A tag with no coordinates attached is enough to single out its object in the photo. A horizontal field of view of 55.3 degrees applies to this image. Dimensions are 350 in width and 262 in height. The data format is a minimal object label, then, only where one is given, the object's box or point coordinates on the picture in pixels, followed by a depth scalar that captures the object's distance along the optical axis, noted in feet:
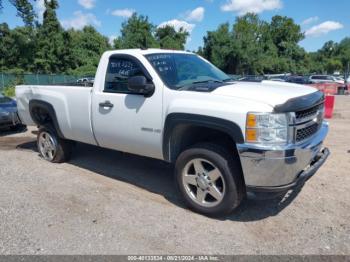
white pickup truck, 11.40
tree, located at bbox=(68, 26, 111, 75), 153.79
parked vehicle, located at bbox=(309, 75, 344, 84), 121.37
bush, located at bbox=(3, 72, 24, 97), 93.91
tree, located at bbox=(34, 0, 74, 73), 148.15
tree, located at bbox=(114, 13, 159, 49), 186.19
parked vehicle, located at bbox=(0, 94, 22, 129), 30.36
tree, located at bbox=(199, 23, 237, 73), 201.05
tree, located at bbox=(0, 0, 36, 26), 83.25
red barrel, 36.83
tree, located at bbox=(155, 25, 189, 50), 219.37
